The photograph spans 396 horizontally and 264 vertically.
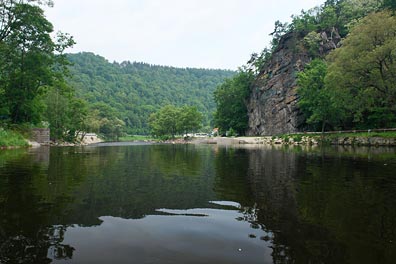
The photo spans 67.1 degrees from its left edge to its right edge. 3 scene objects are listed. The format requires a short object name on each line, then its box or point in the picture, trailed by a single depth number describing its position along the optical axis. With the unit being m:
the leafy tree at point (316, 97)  54.38
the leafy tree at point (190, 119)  109.88
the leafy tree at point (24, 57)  36.97
